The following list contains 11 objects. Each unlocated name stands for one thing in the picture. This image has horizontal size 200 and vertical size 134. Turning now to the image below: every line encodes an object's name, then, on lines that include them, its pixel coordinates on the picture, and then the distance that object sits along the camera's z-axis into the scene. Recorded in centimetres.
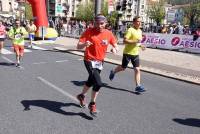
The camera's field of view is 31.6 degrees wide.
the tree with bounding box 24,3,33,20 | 8481
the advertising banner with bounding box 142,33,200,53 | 1880
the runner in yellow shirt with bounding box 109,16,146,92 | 830
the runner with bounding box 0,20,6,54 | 1474
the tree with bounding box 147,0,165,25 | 7304
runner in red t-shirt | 606
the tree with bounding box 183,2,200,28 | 6252
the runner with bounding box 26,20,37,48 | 1799
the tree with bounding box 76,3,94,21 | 8806
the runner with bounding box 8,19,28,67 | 1224
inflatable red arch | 2566
